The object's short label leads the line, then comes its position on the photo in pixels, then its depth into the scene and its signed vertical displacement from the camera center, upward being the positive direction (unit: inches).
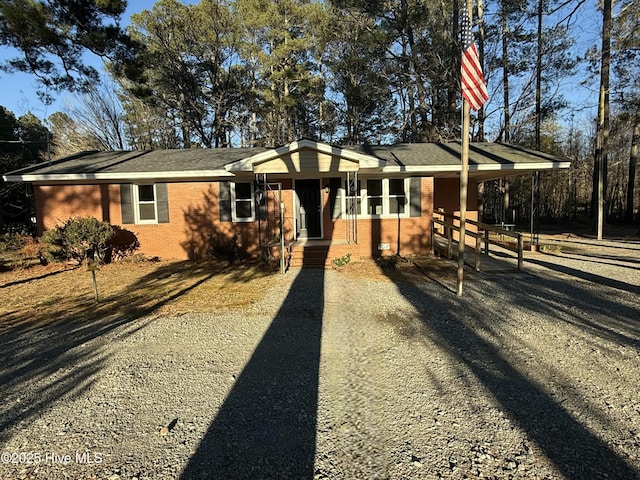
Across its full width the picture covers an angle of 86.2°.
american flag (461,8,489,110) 218.1 +86.7
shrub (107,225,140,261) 409.4 -32.8
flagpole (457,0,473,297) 224.2 +25.6
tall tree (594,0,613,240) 560.3 +173.8
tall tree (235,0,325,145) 746.8 +366.7
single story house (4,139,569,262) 408.5 +12.8
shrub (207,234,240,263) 403.2 -40.9
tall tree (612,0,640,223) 473.7 +244.1
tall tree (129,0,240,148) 738.8 +354.7
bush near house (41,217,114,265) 357.1 -21.3
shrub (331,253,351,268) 362.9 -51.7
